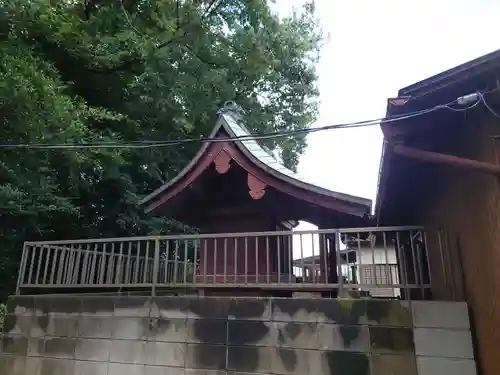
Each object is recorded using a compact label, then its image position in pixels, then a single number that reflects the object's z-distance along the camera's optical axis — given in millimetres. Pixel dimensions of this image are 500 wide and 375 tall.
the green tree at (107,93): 6023
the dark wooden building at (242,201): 5430
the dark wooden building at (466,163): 2854
